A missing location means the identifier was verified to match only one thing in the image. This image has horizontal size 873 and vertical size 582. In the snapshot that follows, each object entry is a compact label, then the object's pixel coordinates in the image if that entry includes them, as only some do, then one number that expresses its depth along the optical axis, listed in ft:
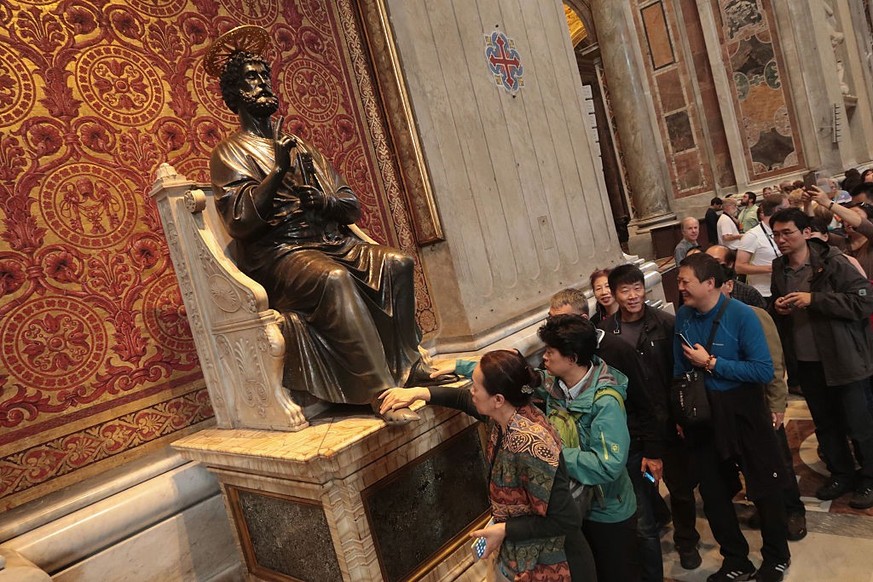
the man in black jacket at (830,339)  8.58
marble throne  6.96
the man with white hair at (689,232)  17.02
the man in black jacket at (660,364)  7.95
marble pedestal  6.12
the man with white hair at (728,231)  17.47
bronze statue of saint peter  6.92
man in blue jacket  7.22
